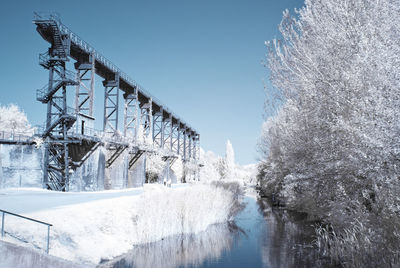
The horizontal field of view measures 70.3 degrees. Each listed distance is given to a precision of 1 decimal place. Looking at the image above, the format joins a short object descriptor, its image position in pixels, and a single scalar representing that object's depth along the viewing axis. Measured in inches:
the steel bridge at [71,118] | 907.4
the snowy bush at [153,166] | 1663.4
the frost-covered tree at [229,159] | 3217.3
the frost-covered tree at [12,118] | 1882.4
